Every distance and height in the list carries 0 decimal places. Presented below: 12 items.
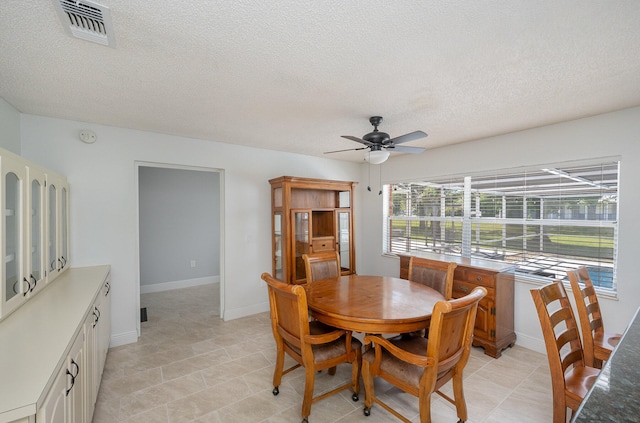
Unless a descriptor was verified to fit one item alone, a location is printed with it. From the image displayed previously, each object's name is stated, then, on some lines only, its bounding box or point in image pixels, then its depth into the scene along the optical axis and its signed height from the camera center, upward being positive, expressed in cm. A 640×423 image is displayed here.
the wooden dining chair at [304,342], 189 -100
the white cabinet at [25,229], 155 -14
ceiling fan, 243 +55
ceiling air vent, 127 +92
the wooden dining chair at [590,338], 176 -87
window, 273 -13
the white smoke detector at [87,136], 292 +74
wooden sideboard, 290 -100
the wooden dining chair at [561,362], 145 -87
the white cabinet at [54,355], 98 -63
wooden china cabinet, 385 -23
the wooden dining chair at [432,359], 160 -99
